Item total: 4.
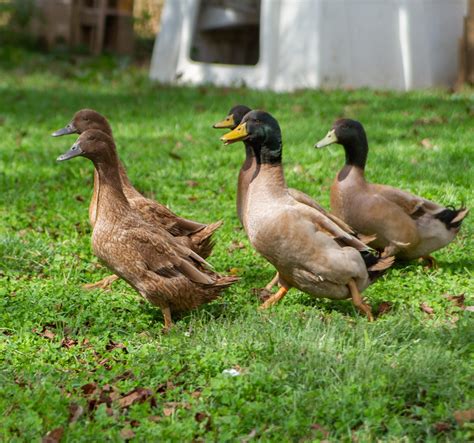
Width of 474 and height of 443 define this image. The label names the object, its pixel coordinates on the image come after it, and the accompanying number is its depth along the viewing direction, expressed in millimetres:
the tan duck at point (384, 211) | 6750
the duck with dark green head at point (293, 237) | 5750
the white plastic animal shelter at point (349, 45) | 13703
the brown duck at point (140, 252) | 5758
